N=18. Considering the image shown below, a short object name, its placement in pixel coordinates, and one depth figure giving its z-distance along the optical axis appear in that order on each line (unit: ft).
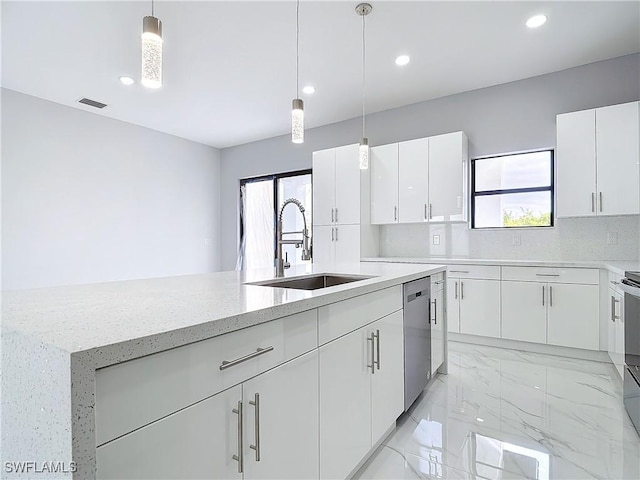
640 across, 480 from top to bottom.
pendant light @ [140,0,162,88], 4.50
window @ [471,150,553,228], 12.38
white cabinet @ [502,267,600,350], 10.12
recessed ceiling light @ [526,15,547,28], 9.02
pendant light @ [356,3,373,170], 8.56
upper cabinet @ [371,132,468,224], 12.76
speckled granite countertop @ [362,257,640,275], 8.88
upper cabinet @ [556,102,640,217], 9.99
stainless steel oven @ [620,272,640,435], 6.38
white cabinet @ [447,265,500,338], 11.50
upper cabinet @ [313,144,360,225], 14.37
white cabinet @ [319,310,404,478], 4.31
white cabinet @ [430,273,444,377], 8.11
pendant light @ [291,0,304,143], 6.61
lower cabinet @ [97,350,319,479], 2.29
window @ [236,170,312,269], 18.72
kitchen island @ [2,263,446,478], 1.97
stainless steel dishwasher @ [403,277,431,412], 6.66
